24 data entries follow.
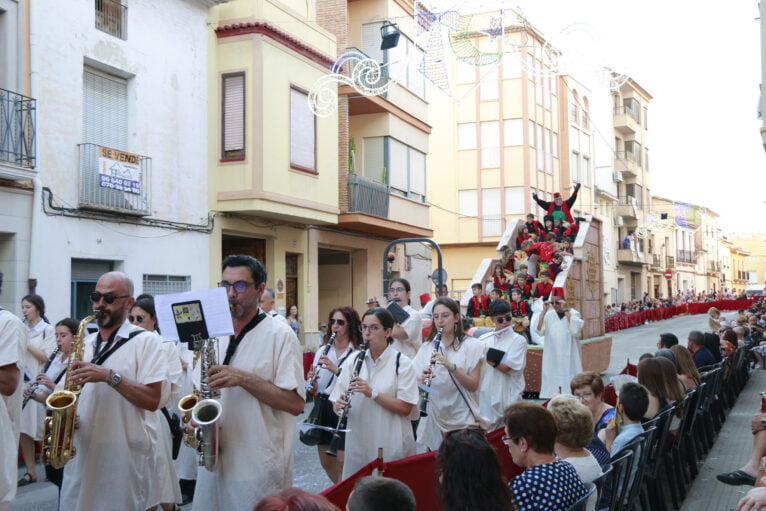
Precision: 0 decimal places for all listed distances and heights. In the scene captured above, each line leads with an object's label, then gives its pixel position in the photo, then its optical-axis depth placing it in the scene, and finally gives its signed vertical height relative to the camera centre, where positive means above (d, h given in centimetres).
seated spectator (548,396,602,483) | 462 -93
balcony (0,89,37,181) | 1317 +253
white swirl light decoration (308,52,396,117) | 1984 +496
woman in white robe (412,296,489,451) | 643 -83
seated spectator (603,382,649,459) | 593 -102
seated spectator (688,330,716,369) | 1069 -102
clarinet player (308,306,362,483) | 646 -73
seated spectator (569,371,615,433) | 623 -93
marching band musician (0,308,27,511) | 405 -55
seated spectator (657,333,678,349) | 958 -77
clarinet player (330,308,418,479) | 552 -88
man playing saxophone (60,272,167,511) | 433 -75
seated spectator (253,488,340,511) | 240 -70
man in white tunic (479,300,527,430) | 747 -86
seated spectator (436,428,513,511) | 325 -85
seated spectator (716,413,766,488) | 548 -132
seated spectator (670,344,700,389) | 848 -100
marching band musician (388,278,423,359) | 840 -59
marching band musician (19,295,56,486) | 827 -86
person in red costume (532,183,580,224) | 1924 +183
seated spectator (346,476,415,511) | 290 -82
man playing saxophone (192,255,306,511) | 398 -65
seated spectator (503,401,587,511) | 377 -95
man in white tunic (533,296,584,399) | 1289 -114
